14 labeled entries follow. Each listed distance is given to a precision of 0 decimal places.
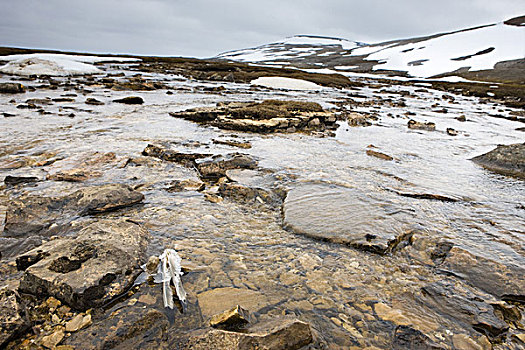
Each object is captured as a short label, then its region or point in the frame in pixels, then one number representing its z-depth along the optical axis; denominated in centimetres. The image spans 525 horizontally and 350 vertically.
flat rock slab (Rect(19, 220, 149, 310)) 173
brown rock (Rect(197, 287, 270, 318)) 179
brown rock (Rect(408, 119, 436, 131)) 944
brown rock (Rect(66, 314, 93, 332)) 158
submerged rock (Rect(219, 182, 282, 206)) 345
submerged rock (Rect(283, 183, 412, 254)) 259
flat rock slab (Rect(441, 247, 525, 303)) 202
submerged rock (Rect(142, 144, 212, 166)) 486
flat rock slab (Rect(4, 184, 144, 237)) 259
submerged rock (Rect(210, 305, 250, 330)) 164
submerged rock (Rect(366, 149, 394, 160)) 561
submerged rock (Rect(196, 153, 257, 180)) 428
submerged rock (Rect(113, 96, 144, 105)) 1174
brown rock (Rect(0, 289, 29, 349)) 144
